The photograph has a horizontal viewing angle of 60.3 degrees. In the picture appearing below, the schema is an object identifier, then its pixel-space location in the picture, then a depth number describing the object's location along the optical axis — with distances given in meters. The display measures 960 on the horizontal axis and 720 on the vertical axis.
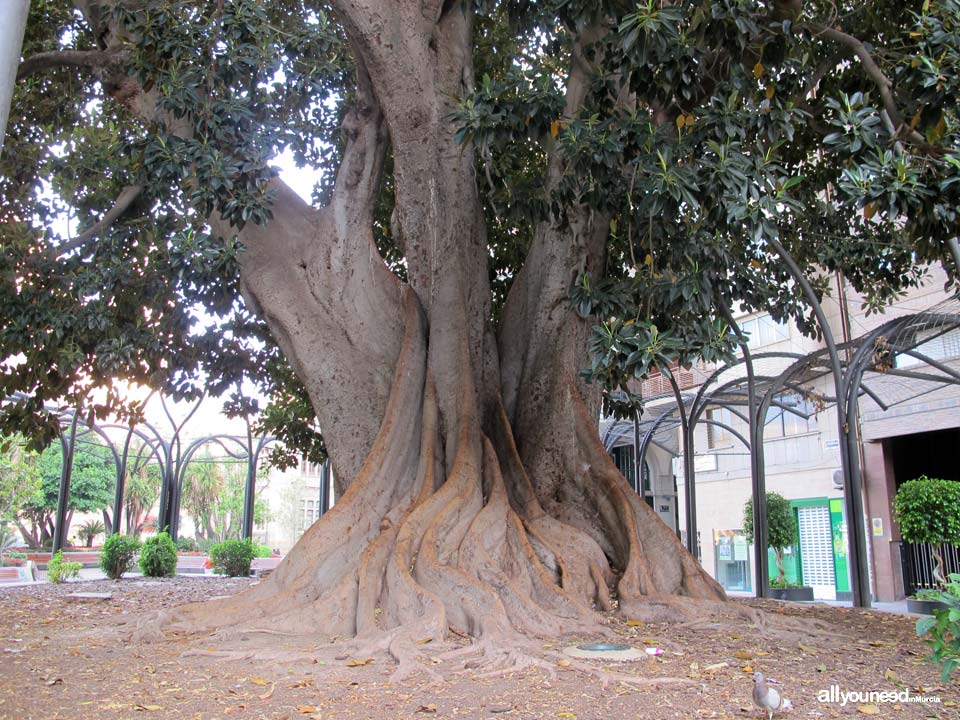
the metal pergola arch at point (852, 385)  7.56
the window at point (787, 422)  21.11
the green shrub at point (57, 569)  13.38
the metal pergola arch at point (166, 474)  15.36
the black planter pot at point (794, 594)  13.50
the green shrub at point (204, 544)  32.17
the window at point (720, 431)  24.52
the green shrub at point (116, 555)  14.15
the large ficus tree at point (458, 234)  5.43
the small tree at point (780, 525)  15.01
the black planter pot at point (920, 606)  9.95
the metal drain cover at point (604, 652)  4.70
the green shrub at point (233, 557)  15.57
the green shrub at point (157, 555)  14.80
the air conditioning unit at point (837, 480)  19.54
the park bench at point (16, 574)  14.85
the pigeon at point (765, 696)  3.48
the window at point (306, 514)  47.74
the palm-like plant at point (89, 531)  33.76
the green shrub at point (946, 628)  3.36
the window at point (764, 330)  22.64
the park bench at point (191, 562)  19.83
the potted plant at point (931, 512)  11.04
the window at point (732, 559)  22.78
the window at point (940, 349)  17.16
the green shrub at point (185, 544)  24.65
